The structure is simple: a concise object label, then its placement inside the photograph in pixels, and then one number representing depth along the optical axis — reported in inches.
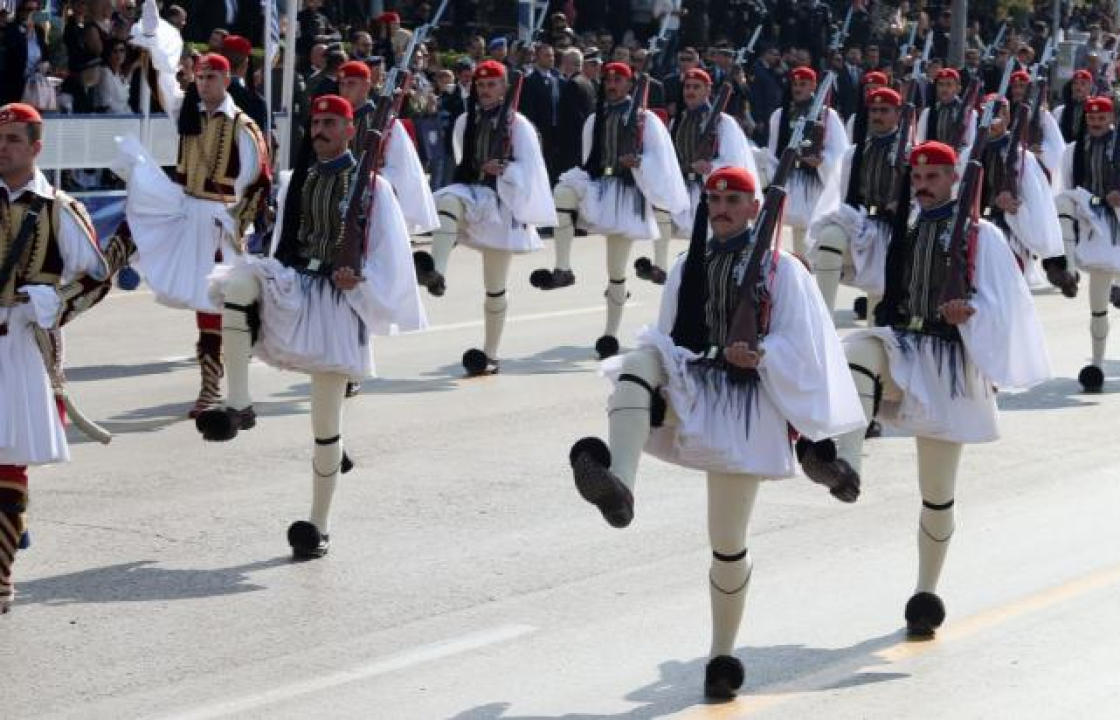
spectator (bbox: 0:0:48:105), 840.3
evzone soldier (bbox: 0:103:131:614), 399.5
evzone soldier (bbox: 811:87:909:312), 626.8
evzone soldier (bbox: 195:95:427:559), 454.0
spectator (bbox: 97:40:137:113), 895.1
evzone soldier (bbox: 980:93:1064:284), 680.4
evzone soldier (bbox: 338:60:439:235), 636.7
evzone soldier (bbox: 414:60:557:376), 703.1
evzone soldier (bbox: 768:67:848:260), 838.5
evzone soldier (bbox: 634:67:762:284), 829.2
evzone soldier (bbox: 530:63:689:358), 764.0
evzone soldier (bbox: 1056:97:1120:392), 722.2
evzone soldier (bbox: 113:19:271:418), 598.5
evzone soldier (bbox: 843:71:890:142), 681.6
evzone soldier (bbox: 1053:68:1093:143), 892.6
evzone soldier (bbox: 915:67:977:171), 852.0
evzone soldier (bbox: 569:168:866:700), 357.1
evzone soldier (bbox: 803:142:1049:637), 405.1
